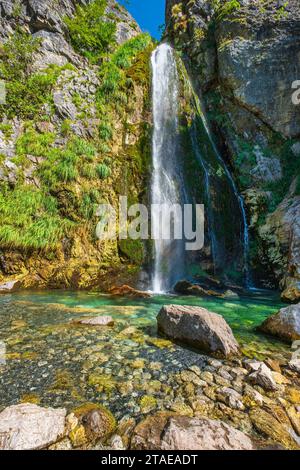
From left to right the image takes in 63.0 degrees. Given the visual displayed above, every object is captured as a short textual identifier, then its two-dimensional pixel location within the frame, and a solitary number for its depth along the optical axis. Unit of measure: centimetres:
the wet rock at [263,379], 231
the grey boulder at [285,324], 345
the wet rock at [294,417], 186
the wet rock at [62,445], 162
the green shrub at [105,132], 962
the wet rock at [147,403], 203
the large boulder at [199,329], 300
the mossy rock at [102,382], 230
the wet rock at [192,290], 697
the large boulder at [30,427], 158
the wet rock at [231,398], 206
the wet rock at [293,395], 216
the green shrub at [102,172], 879
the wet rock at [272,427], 173
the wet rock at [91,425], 172
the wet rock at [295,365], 264
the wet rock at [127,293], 670
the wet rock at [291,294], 598
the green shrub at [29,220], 724
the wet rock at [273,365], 265
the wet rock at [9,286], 659
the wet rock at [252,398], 209
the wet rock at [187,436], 160
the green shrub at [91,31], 1235
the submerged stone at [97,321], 402
